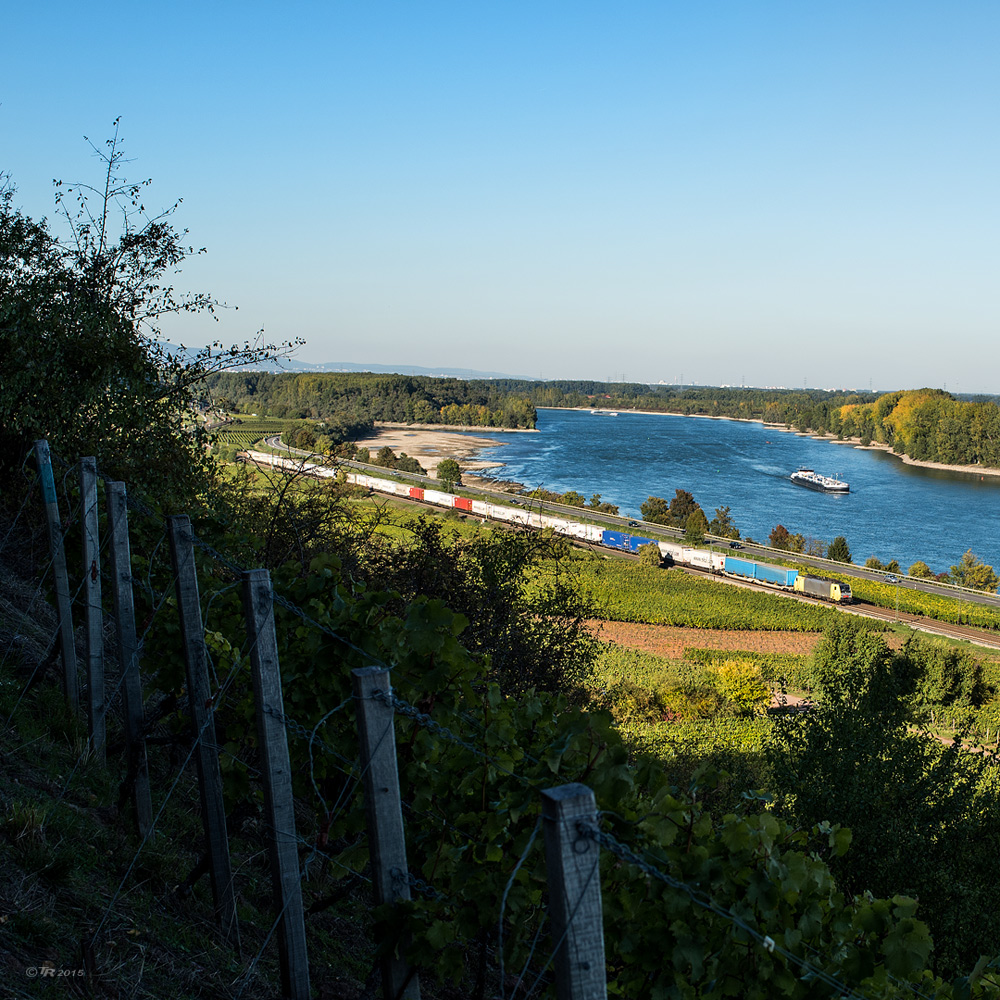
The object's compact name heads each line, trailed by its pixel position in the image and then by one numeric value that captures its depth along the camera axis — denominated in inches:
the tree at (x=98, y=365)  371.9
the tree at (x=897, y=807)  488.1
